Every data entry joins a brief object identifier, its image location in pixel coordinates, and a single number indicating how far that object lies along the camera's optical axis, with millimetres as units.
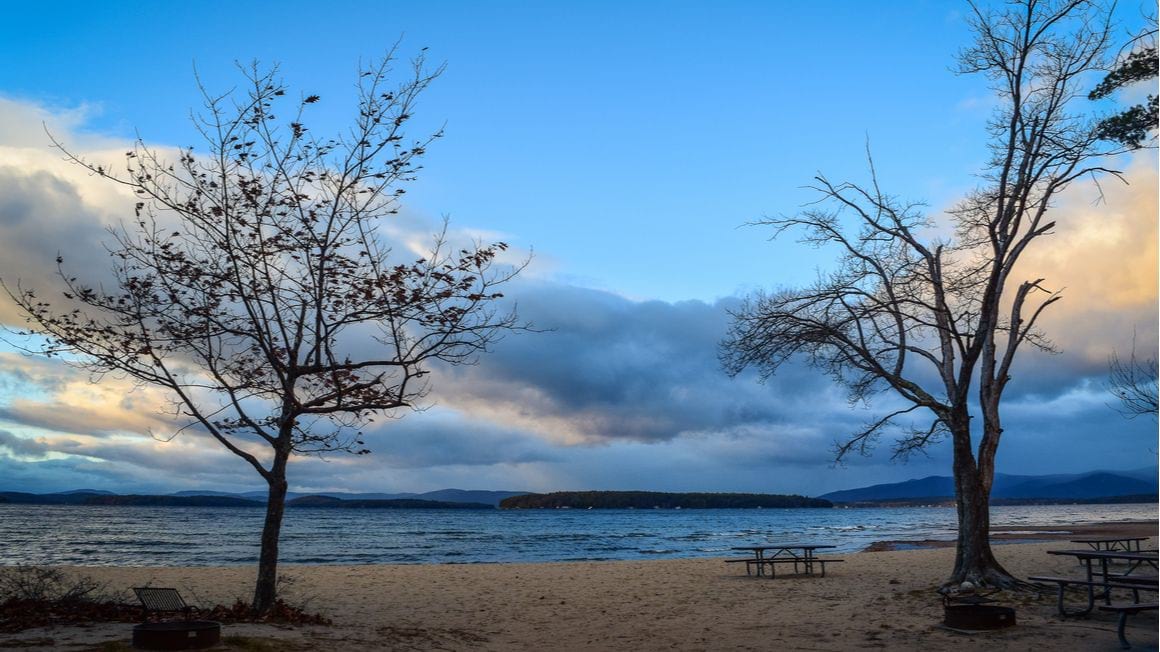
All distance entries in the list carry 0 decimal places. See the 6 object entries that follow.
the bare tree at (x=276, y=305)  11641
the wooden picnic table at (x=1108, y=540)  18033
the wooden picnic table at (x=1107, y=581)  9211
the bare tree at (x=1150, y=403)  17594
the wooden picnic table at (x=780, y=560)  19562
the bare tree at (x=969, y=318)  14586
